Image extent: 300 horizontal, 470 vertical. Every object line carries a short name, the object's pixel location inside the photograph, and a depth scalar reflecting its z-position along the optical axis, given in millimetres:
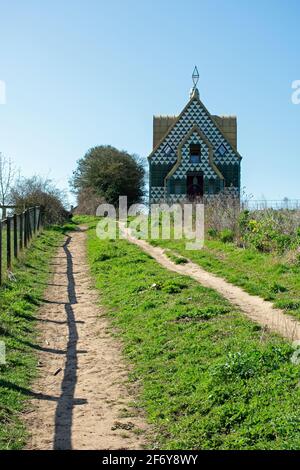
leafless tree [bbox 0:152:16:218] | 32531
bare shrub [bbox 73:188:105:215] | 42688
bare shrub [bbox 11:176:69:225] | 31453
